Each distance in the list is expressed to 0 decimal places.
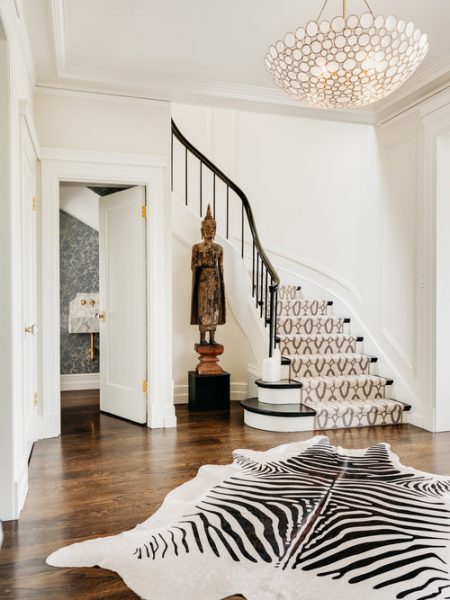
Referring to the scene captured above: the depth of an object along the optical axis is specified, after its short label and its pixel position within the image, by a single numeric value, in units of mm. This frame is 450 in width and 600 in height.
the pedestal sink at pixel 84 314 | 6223
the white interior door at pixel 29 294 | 3365
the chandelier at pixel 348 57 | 2430
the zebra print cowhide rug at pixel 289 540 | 1954
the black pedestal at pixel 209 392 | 5039
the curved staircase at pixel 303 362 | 4398
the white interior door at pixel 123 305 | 4547
